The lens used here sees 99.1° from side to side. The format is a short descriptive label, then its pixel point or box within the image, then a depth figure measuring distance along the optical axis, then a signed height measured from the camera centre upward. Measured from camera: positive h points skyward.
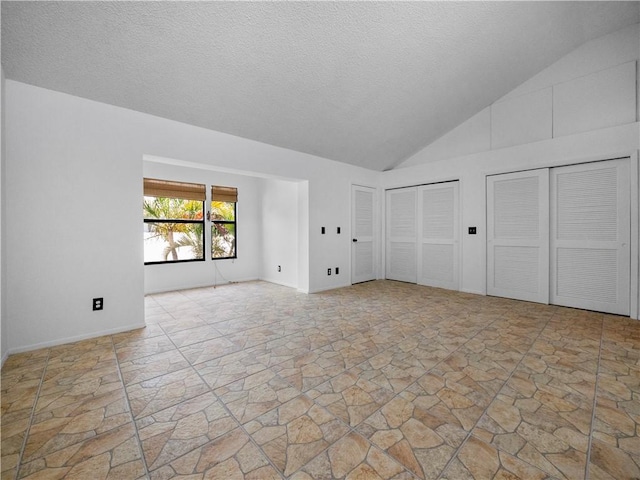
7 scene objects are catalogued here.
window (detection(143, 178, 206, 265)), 5.04 +0.36
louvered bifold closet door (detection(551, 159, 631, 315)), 3.49 +0.04
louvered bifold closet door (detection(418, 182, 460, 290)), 5.05 +0.08
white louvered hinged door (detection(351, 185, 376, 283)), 5.64 +0.11
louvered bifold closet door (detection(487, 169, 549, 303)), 4.07 +0.06
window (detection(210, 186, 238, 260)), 5.75 +0.39
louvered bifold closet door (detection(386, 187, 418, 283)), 5.67 +0.09
